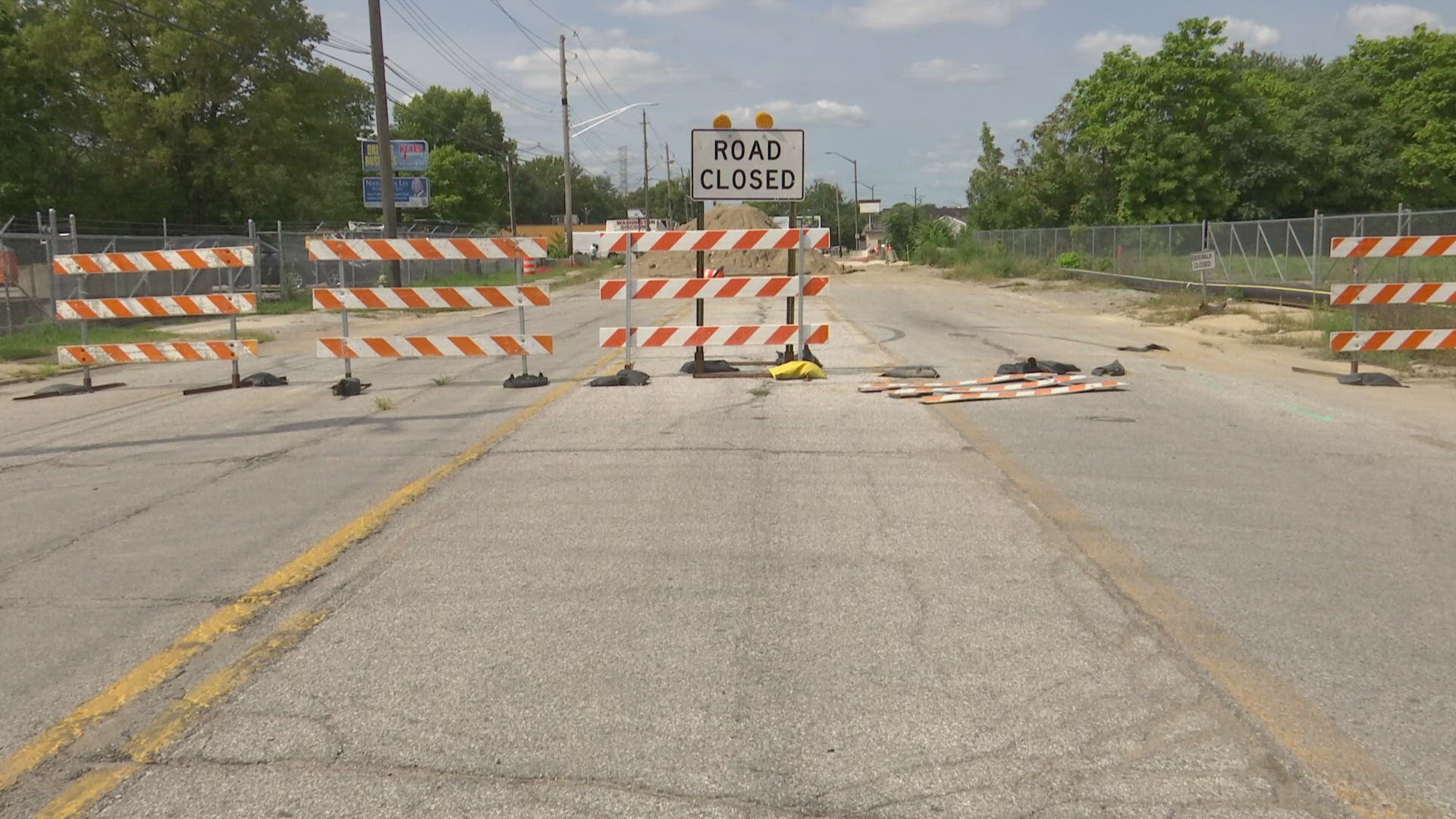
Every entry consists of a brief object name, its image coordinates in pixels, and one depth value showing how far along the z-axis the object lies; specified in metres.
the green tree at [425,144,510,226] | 92.38
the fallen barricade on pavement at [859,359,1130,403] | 12.17
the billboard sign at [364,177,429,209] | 55.62
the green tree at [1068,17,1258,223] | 55.22
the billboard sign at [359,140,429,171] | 55.72
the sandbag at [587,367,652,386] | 13.15
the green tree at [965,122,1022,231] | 70.25
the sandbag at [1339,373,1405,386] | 13.51
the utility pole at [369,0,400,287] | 34.25
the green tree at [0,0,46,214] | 42.84
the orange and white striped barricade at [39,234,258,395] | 13.32
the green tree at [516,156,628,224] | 136.12
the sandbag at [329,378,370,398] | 13.20
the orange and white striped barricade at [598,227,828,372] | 12.84
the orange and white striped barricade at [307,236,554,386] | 12.88
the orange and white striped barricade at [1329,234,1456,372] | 13.15
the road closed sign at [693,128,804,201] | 13.66
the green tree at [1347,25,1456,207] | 60.78
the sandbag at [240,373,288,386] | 14.42
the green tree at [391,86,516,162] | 103.12
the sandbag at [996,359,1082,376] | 13.83
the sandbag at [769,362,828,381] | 13.50
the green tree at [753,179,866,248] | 136.38
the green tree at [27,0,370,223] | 45.47
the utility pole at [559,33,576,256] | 61.38
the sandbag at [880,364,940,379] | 13.62
